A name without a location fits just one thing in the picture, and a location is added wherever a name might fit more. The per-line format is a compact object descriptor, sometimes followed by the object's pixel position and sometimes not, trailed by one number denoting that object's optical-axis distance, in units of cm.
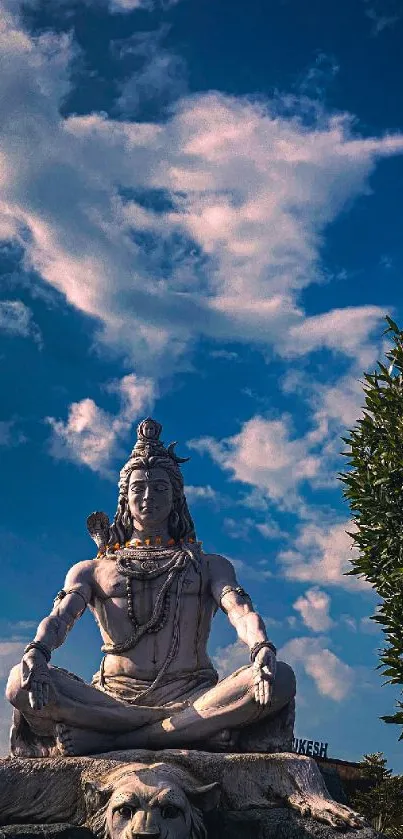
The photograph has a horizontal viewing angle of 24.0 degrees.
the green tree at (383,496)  1445
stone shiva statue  818
